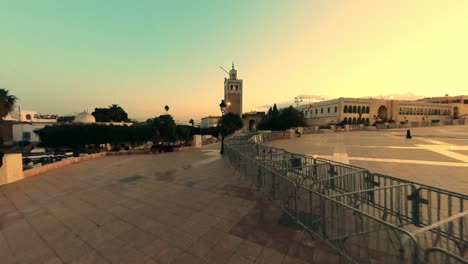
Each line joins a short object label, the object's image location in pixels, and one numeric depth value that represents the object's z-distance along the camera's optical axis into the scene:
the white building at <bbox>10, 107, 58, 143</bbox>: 44.06
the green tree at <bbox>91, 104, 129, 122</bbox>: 69.38
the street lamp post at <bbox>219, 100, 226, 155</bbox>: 16.46
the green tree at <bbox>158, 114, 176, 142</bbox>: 21.12
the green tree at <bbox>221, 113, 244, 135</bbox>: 54.69
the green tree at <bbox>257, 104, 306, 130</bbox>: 44.34
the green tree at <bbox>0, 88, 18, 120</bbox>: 28.97
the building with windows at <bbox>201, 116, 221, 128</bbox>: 115.74
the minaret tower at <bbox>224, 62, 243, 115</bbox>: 78.81
